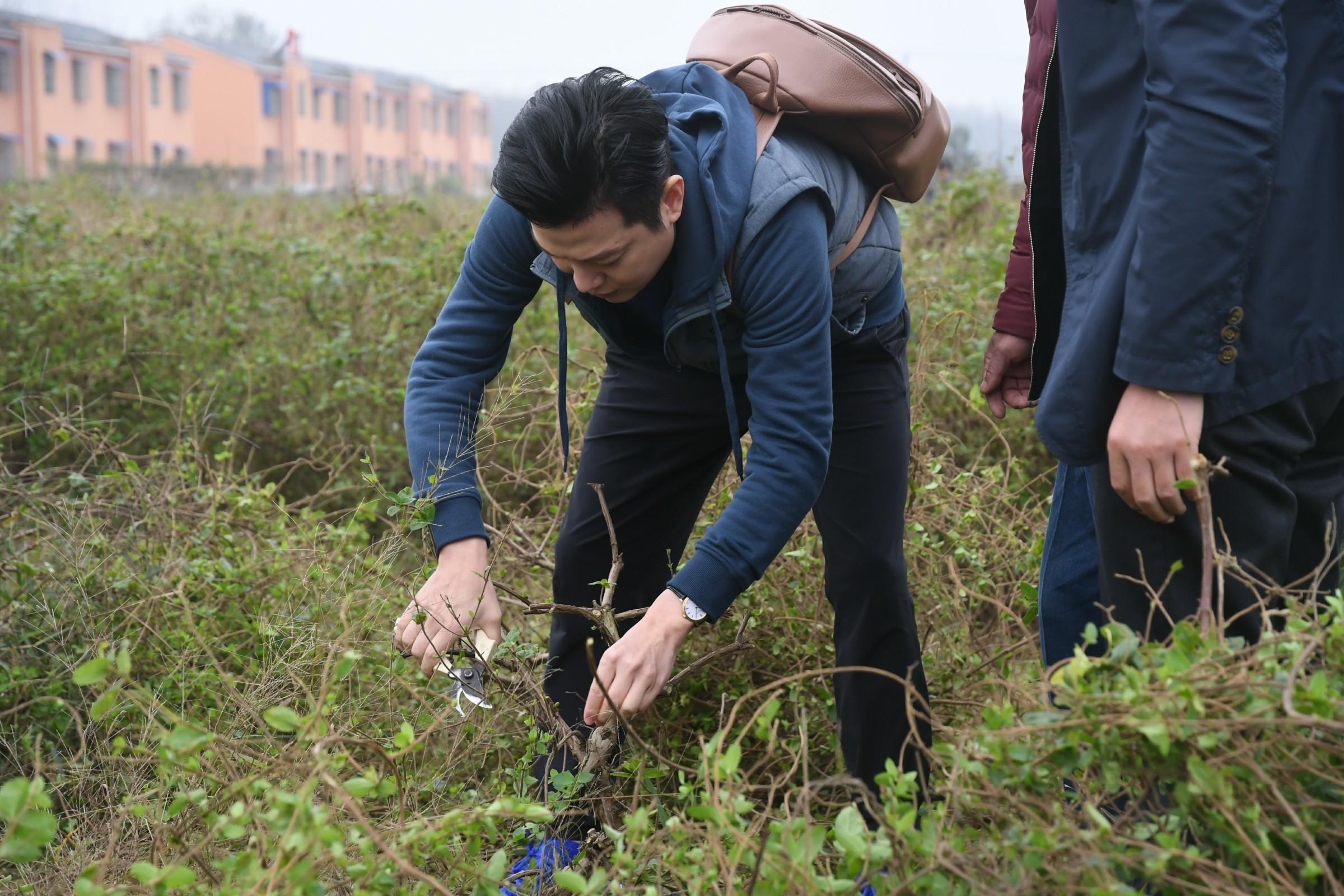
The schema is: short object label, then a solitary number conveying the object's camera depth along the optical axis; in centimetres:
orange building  2931
